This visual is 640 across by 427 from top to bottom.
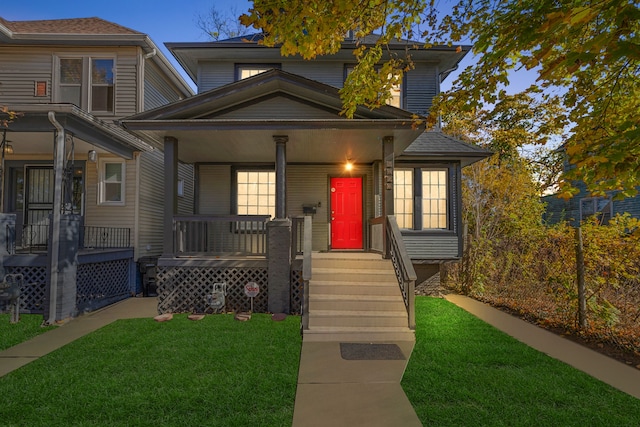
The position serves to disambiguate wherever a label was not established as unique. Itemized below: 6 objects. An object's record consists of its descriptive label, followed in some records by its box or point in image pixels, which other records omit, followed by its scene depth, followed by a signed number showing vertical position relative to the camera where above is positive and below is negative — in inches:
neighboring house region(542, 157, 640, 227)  628.1 +34.7
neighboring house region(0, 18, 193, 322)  380.5 +81.9
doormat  197.8 -77.2
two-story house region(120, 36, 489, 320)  293.9 +64.2
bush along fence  227.8 -45.7
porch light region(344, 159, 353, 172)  399.2 +67.3
